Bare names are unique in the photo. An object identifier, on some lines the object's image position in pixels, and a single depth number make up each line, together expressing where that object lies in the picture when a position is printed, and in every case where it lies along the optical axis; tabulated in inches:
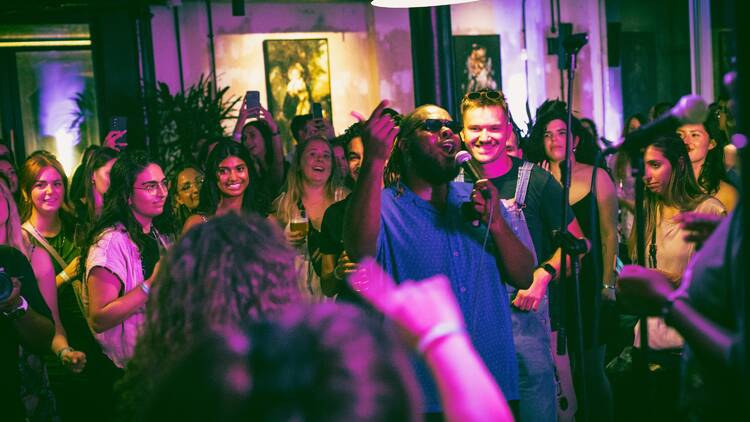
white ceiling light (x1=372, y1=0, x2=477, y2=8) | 132.9
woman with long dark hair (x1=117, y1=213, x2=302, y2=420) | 61.1
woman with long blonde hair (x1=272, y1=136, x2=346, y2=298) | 169.9
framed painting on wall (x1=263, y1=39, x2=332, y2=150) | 366.9
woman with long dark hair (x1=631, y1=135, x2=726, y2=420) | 150.3
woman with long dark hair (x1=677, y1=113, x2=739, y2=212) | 187.7
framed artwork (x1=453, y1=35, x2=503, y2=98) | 404.5
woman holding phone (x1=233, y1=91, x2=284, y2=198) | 229.5
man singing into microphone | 99.0
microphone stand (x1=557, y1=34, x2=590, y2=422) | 110.0
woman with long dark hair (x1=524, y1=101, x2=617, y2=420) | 156.6
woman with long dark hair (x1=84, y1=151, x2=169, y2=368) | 125.5
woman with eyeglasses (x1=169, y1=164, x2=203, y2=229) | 191.0
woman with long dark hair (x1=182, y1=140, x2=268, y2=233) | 168.4
